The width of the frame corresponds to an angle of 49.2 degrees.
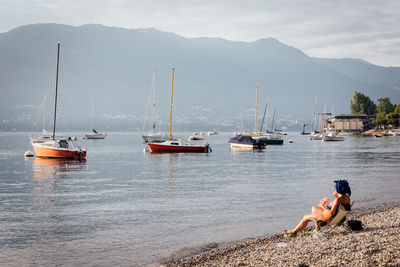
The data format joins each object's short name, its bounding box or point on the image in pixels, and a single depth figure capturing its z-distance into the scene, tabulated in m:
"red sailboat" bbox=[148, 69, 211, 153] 83.12
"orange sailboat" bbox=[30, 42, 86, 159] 66.06
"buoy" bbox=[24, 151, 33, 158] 78.25
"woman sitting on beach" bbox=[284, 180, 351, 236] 14.77
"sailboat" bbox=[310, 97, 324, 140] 180.19
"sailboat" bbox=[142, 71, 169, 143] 115.46
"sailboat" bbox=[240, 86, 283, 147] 131.23
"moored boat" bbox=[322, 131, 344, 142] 167.25
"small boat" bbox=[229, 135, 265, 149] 104.44
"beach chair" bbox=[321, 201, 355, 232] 14.97
